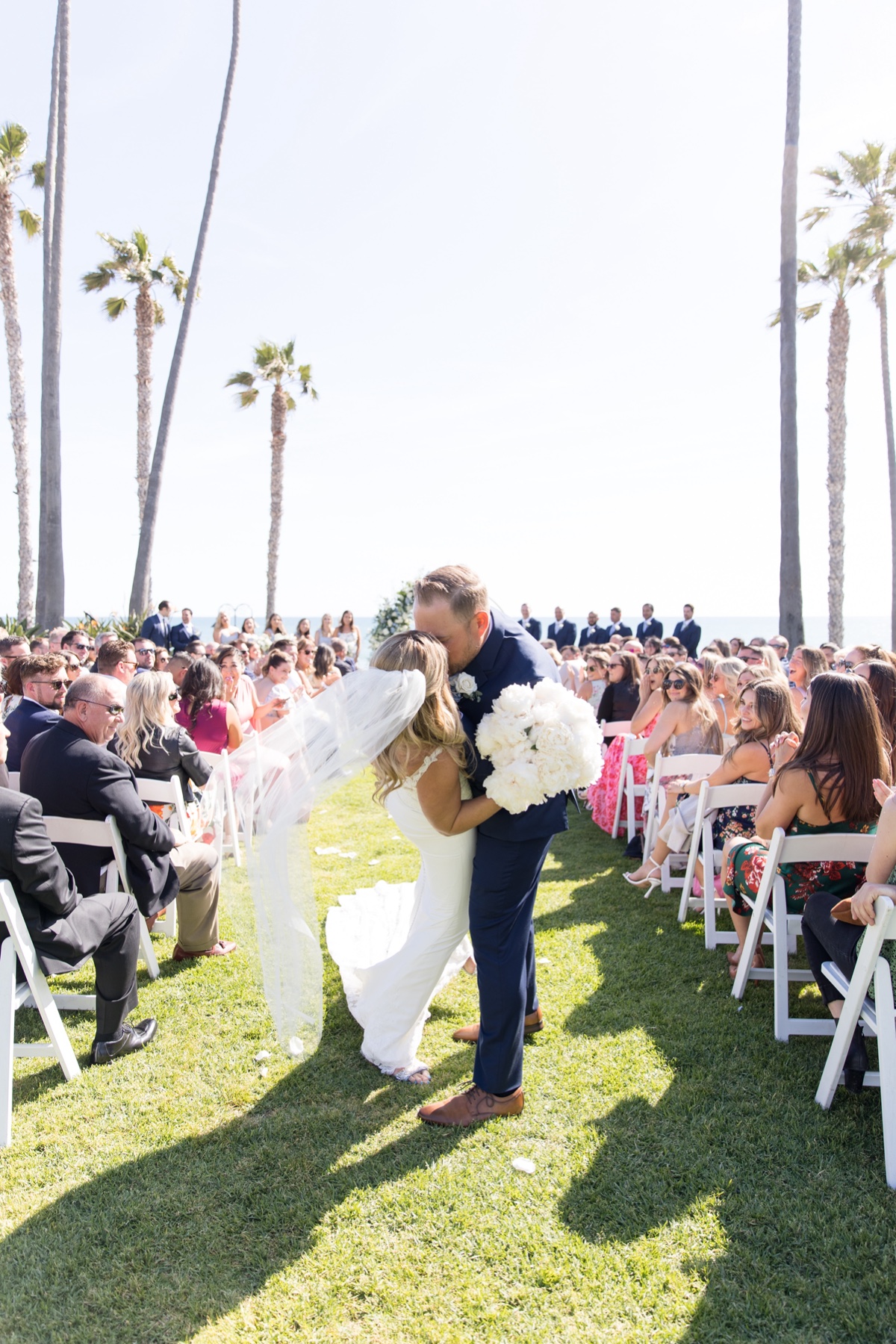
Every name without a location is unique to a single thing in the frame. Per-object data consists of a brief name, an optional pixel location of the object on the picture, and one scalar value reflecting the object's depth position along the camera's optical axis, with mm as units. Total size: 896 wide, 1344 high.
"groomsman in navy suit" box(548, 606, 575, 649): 18344
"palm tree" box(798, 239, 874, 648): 18312
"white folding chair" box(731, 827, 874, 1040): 3578
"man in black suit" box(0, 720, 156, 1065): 3197
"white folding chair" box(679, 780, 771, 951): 4855
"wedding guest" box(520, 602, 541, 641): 17828
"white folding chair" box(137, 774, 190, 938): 5074
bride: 3104
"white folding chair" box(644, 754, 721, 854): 5902
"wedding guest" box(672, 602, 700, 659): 17156
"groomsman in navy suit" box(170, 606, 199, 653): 15150
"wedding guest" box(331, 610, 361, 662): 15477
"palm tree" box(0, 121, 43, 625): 16641
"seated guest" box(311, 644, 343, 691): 9414
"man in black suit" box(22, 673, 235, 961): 3957
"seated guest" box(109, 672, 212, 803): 5152
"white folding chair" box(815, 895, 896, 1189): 2887
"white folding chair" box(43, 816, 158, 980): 3975
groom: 3283
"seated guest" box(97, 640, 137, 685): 5781
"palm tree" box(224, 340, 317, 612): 23578
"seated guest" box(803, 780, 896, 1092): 3004
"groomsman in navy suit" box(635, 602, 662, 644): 18062
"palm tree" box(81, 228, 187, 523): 19969
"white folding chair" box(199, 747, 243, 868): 5414
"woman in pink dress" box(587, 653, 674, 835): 7418
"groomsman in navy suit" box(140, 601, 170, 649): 14562
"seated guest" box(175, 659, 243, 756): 6633
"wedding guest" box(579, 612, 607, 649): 18078
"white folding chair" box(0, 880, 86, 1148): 3166
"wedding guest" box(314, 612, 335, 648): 15104
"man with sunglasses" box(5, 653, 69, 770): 4992
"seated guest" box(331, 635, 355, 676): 12085
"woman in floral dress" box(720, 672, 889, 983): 3666
